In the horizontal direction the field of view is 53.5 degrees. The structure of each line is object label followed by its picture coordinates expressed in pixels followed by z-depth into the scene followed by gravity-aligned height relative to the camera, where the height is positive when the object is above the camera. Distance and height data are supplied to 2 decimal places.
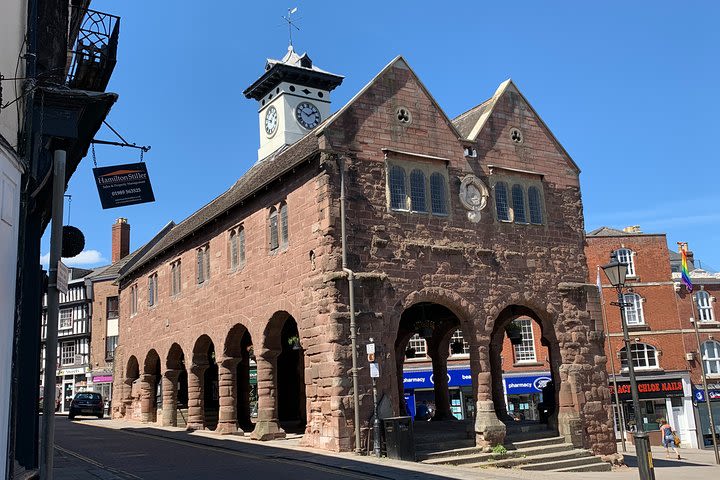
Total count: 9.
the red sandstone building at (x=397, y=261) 17.73 +3.02
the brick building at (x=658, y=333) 39.41 +1.35
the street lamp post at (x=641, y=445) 11.91 -1.42
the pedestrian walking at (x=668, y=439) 29.31 -3.30
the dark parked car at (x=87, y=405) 37.97 -1.09
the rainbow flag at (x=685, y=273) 31.83 +3.67
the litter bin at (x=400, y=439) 15.87 -1.53
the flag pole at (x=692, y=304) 38.62 +2.87
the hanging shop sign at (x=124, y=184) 11.02 +3.03
